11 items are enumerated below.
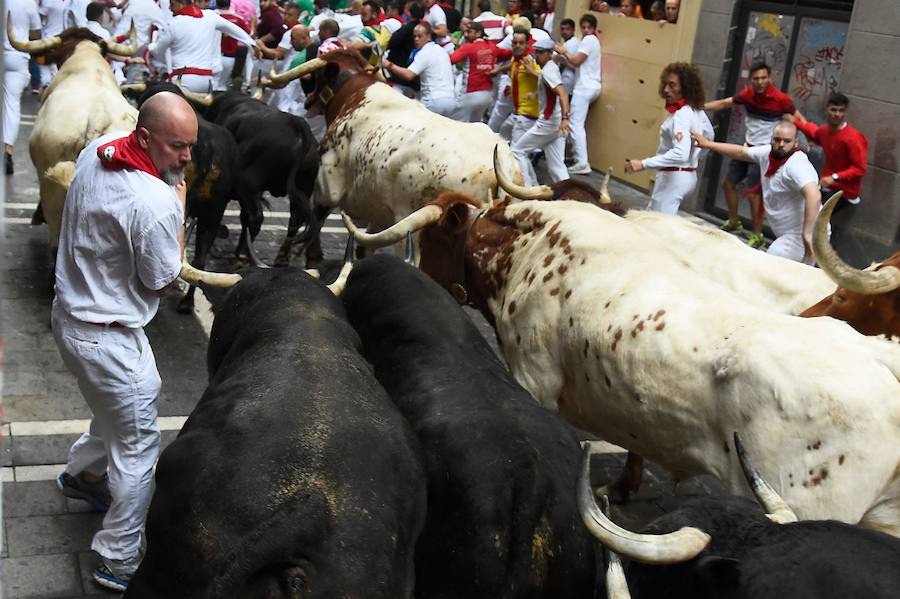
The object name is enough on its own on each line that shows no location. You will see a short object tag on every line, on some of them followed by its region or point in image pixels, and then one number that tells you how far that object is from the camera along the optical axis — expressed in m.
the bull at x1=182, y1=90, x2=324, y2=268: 9.64
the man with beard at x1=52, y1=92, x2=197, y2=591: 4.41
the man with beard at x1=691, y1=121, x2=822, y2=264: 8.63
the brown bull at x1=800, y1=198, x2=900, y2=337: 4.95
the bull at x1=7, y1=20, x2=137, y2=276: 8.14
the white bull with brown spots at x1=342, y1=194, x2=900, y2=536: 4.17
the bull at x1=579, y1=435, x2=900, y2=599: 2.90
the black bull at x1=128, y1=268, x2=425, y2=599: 3.25
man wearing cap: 13.36
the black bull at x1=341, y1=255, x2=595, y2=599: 3.81
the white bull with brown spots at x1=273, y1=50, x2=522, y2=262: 8.48
